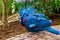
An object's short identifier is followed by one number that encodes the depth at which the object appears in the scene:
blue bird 2.86
